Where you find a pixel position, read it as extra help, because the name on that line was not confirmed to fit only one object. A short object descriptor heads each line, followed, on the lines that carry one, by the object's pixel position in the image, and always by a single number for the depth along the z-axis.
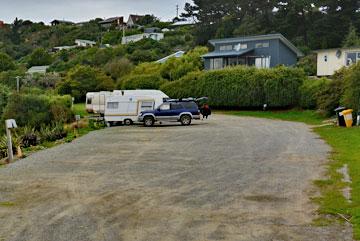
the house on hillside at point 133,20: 146.25
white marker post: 18.67
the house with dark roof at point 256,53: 56.69
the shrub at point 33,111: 37.91
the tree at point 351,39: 57.59
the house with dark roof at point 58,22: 164.81
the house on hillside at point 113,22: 149.18
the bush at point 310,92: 40.12
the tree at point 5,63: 86.00
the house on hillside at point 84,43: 120.50
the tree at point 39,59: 106.62
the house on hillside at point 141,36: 114.86
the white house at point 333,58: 50.66
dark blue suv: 32.75
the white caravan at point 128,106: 34.58
